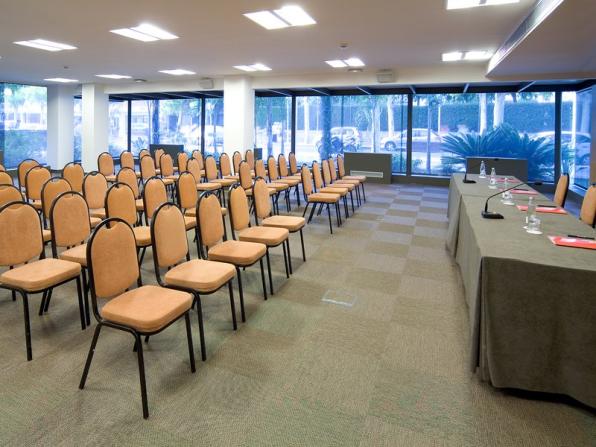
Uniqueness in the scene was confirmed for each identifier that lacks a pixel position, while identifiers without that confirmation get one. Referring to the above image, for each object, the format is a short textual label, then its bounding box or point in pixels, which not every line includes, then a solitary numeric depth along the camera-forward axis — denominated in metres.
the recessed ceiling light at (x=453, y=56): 8.07
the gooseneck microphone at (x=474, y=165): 10.81
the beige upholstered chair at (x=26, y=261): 2.82
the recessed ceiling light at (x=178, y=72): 10.78
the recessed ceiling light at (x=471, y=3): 4.94
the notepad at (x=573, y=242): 2.74
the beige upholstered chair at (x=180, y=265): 2.85
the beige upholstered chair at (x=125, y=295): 2.30
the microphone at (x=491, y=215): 3.72
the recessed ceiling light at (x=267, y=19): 5.64
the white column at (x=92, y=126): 13.55
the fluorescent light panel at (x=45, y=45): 7.55
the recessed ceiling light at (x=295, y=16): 5.40
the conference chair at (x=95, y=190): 5.08
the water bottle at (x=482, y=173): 7.34
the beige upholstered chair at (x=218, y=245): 3.46
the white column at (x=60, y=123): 14.53
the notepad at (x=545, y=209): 4.09
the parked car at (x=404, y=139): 12.54
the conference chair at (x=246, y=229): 4.02
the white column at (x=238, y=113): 11.60
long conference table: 2.28
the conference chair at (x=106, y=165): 8.40
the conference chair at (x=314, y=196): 6.45
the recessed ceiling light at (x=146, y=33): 6.47
